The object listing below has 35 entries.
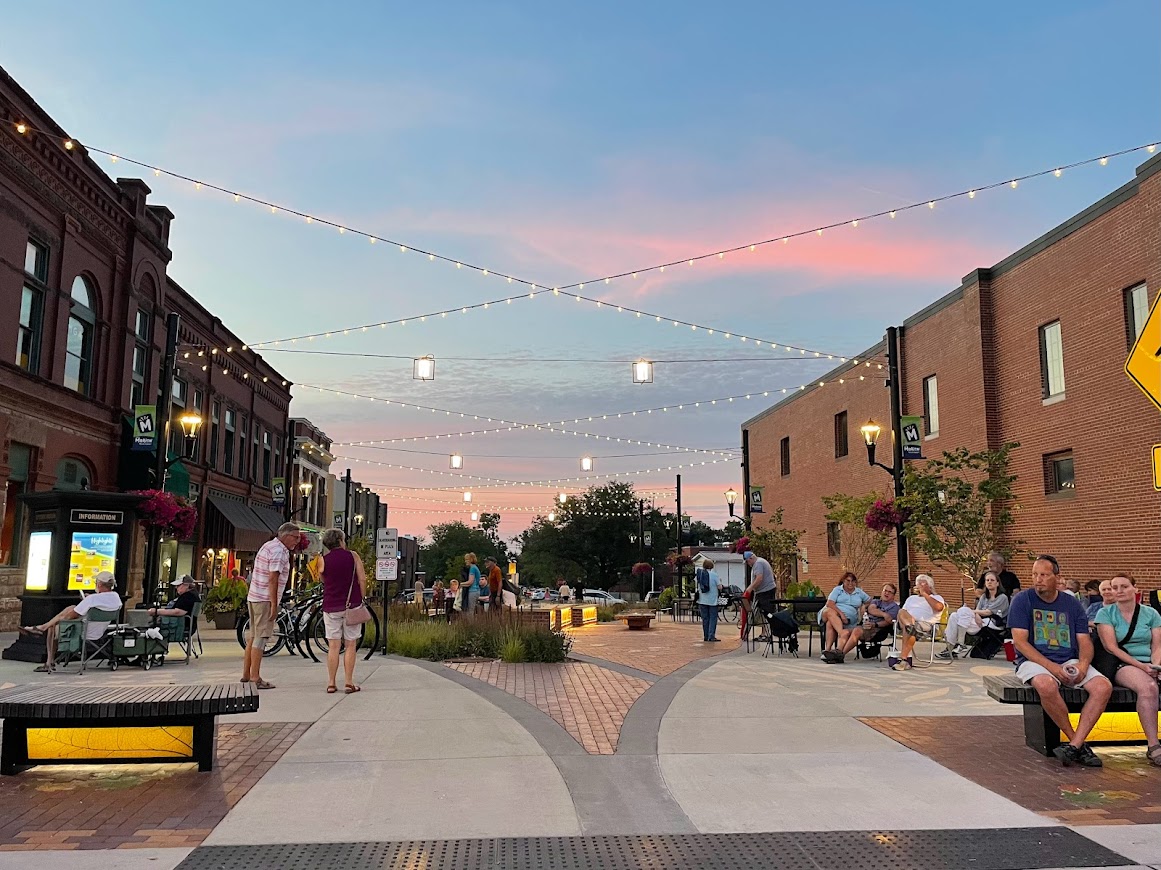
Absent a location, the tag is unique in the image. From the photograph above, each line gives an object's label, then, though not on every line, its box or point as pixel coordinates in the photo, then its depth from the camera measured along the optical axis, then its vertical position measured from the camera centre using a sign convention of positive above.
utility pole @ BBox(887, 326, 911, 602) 17.64 +2.25
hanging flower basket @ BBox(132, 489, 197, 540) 18.08 +0.95
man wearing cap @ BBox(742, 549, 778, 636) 15.15 -0.31
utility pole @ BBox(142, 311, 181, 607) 18.69 +2.80
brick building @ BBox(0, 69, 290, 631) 19.17 +5.96
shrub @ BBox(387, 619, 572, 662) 12.73 -1.17
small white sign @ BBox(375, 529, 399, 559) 14.69 +0.27
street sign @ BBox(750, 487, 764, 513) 36.28 +2.51
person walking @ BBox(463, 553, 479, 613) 18.48 -0.47
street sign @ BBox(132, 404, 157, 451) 22.66 +3.28
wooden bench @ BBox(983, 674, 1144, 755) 6.61 -1.00
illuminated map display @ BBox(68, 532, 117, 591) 13.64 +0.02
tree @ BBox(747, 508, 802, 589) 32.53 +0.57
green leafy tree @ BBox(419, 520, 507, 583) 105.19 +1.86
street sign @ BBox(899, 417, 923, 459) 19.11 +2.66
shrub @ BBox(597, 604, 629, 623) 27.74 -1.61
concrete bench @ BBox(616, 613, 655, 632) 20.58 -1.34
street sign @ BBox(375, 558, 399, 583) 13.96 -0.13
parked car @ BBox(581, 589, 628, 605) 47.44 -1.82
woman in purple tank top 9.77 -0.43
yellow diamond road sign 6.66 +1.52
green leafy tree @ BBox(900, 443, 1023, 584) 17.16 +1.02
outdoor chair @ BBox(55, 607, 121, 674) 11.36 -1.02
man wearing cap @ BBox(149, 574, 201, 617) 12.43 -0.61
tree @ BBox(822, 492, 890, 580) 21.89 +0.73
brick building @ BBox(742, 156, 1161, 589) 16.62 +4.13
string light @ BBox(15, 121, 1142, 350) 13.09 +5.70
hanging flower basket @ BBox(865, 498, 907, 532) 17.52 +0.93
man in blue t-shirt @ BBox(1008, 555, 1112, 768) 6.49 -0.66
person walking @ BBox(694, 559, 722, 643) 16.86 -0.64
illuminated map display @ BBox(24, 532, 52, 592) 13.48 -0.05
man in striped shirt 9.72 -0.33
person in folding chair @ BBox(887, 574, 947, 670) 12.36 -0.74
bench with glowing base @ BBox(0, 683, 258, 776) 5.95 -1.10
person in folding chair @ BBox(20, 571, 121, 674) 11.30 -0.68
